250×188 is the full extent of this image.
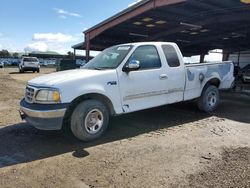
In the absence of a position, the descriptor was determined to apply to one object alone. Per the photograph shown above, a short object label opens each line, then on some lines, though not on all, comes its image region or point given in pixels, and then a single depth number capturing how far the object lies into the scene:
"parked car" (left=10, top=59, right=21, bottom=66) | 39.72
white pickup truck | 3.55
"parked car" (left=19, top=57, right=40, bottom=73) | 20.60
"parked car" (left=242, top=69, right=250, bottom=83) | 13.22
